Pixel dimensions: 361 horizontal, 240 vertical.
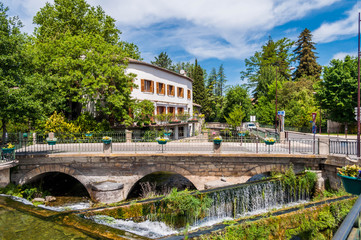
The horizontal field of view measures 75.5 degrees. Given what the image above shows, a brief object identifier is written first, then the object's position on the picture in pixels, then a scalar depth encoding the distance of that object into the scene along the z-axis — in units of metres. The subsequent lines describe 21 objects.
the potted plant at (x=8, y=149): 12.12
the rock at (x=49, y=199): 13.06
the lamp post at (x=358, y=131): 11.48
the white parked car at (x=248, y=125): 37.06
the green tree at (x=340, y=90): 29.02
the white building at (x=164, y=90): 25.91
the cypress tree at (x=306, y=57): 54.84
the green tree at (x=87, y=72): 20.38
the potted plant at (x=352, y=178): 6.00
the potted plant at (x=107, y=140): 13.29
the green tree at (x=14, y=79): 11.88
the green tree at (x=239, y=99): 45.25
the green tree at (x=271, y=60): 56.72
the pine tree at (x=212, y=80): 66.92
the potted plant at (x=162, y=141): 13.45
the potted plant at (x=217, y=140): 12.88
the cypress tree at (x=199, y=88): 52.50
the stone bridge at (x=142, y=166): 12.13
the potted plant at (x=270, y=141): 13.02
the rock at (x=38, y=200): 12.50
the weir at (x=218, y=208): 7.66
